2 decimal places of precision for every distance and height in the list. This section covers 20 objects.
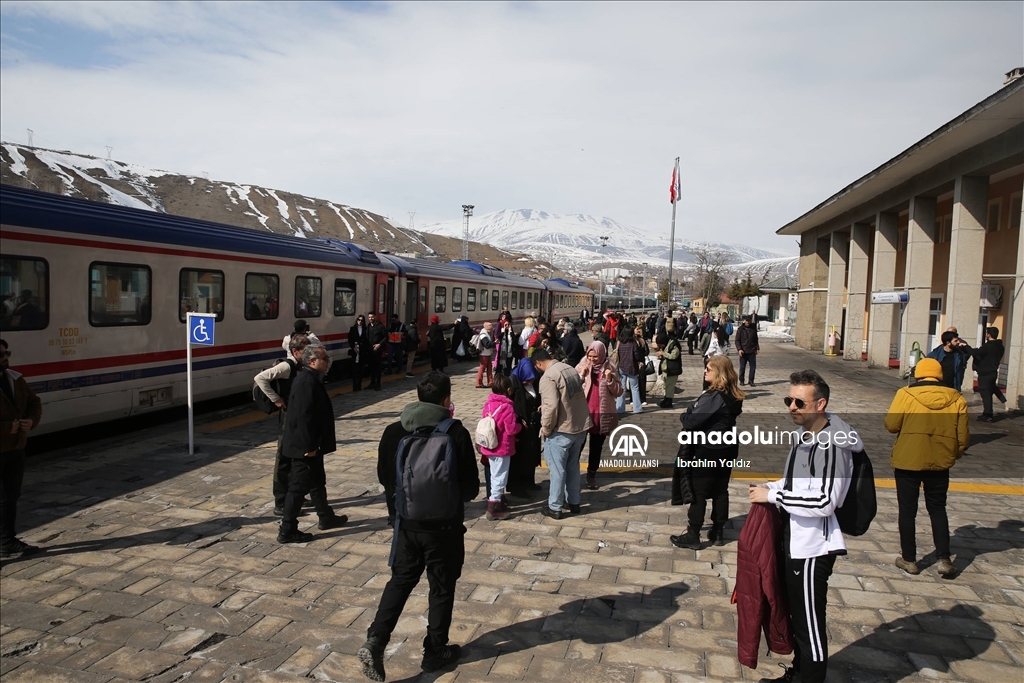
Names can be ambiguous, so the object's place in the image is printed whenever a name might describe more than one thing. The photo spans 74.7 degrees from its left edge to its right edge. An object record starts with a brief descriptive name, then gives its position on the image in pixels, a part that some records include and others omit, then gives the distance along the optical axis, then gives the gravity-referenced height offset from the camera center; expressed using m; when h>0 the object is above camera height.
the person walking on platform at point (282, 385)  6.44 -0.94
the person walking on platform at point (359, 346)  14.35 -1.06
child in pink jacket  6.37 -1.30
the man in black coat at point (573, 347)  12.70 -0.82
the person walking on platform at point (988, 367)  11.56 -0.85
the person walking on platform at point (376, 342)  14.46 -0.97
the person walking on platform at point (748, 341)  15.35 -0.70
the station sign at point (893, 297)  19.34 +0.55
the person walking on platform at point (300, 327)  9.59 -0.47
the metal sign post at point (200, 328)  9.00 -0.50
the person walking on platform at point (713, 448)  5.56 -1.16
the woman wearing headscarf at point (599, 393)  7.50 -0.98
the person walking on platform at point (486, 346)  14.87 -1.00
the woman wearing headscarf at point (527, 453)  7.18 -1.62
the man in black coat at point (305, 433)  5.87 -1.22
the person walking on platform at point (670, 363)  12.88 -1.06
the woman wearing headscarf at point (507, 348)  14.82 -1.04
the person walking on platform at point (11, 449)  5.36 -1.32
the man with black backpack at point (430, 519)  3.79 -1.25
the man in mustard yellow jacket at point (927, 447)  5.21 -1.02
